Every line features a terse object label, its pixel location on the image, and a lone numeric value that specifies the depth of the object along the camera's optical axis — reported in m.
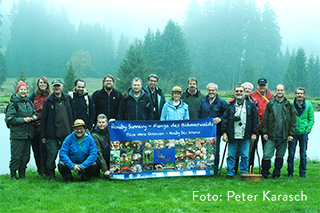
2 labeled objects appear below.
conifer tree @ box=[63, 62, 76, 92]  48.50
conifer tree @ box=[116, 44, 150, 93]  53.97
